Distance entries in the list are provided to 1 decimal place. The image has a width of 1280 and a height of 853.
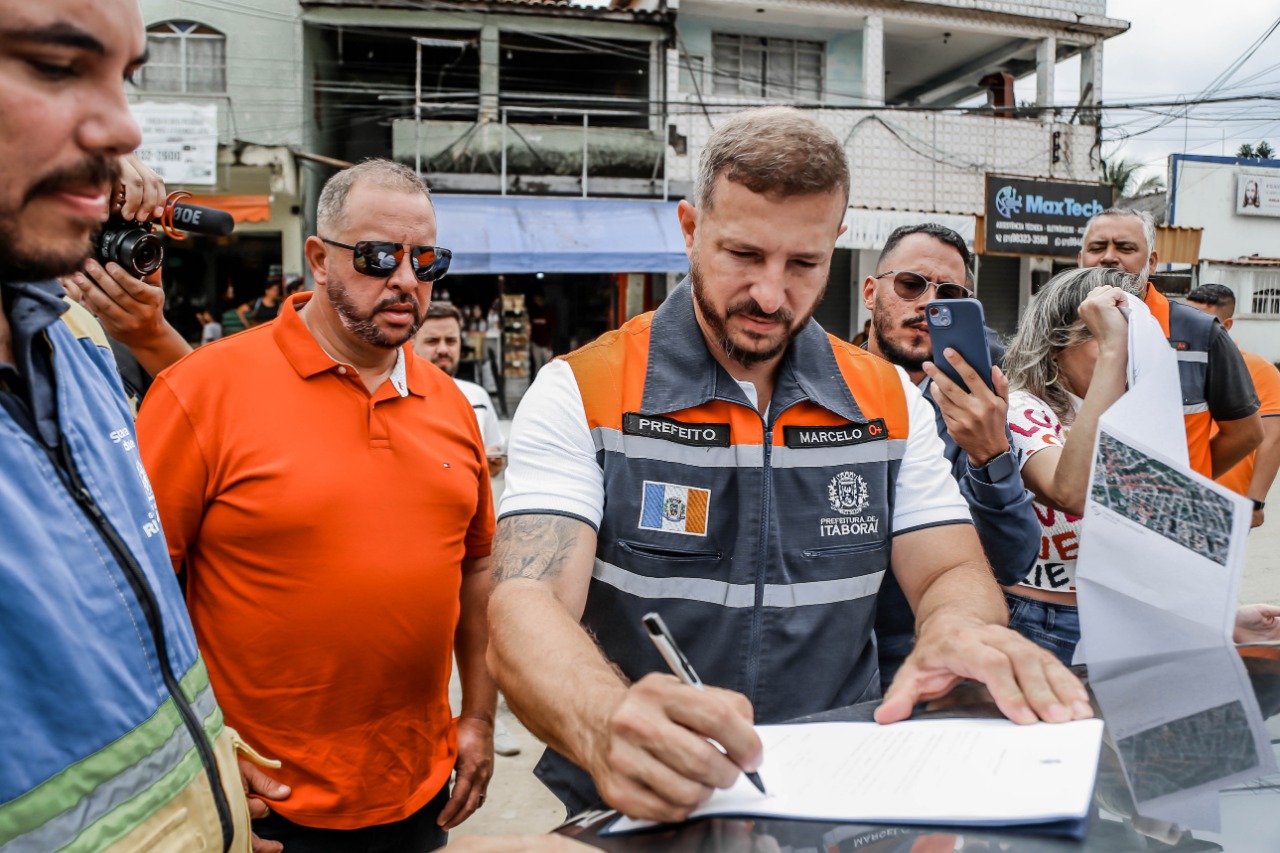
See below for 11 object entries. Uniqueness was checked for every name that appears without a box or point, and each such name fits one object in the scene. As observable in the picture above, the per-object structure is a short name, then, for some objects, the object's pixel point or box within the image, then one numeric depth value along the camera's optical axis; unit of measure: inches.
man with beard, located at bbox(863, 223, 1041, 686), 79.3
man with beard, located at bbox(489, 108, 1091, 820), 62.2
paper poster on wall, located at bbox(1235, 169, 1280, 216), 706.2
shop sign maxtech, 584.1
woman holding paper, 84.7
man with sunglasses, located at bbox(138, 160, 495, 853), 80.8
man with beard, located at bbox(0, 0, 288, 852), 39.6
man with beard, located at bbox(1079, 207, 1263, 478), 128.7
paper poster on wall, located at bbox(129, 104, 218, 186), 526.6
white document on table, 35.5
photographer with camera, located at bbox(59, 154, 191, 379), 81.0
